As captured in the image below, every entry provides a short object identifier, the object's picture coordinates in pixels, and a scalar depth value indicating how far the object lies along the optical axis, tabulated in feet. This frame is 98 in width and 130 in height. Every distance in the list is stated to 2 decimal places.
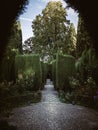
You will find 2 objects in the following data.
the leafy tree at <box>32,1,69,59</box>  60.29
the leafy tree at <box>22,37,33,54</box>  66.37
